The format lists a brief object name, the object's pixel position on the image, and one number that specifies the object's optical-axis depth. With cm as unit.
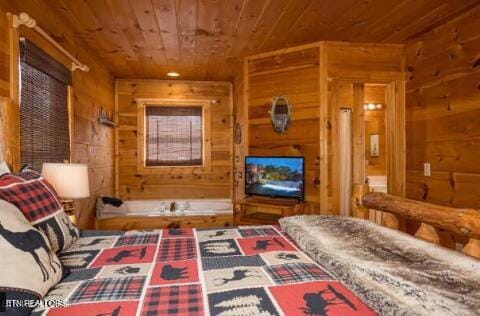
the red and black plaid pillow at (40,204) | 125
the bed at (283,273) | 90
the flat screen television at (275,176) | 345
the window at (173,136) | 491
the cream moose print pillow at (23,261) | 84
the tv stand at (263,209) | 337
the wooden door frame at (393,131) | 335
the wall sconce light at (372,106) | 471
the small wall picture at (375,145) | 470
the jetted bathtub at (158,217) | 385
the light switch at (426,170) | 301
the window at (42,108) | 214
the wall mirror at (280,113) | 359
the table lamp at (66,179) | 207
